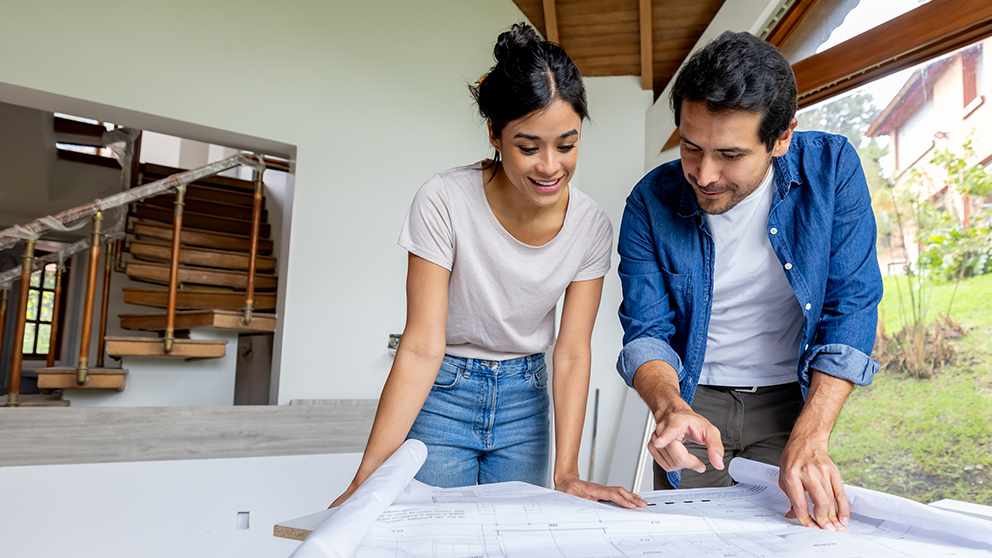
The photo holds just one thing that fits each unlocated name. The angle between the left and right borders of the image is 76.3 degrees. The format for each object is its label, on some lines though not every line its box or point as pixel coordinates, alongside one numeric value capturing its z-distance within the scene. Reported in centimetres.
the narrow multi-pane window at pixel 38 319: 718
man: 106
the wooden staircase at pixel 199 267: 332
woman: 114
